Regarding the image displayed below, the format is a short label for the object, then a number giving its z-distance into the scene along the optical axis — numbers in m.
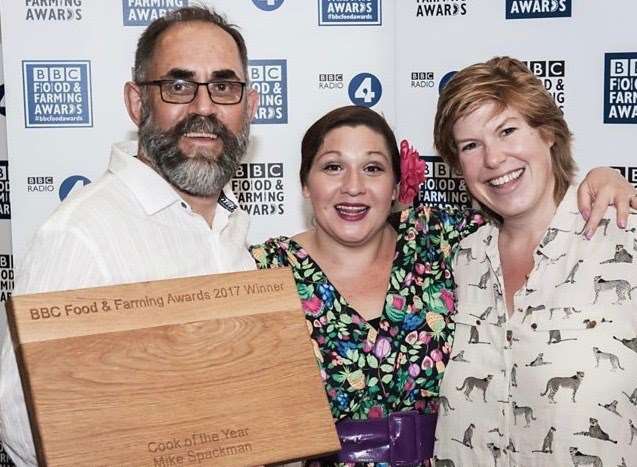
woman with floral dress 2.21
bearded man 1.74
